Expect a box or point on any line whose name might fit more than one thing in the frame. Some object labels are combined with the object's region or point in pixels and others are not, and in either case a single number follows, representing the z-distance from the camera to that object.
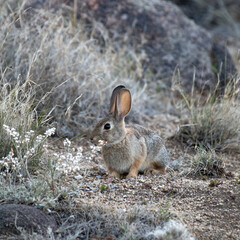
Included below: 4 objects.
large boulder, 17.25
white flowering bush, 8.22
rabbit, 10.03
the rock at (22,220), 7.00
